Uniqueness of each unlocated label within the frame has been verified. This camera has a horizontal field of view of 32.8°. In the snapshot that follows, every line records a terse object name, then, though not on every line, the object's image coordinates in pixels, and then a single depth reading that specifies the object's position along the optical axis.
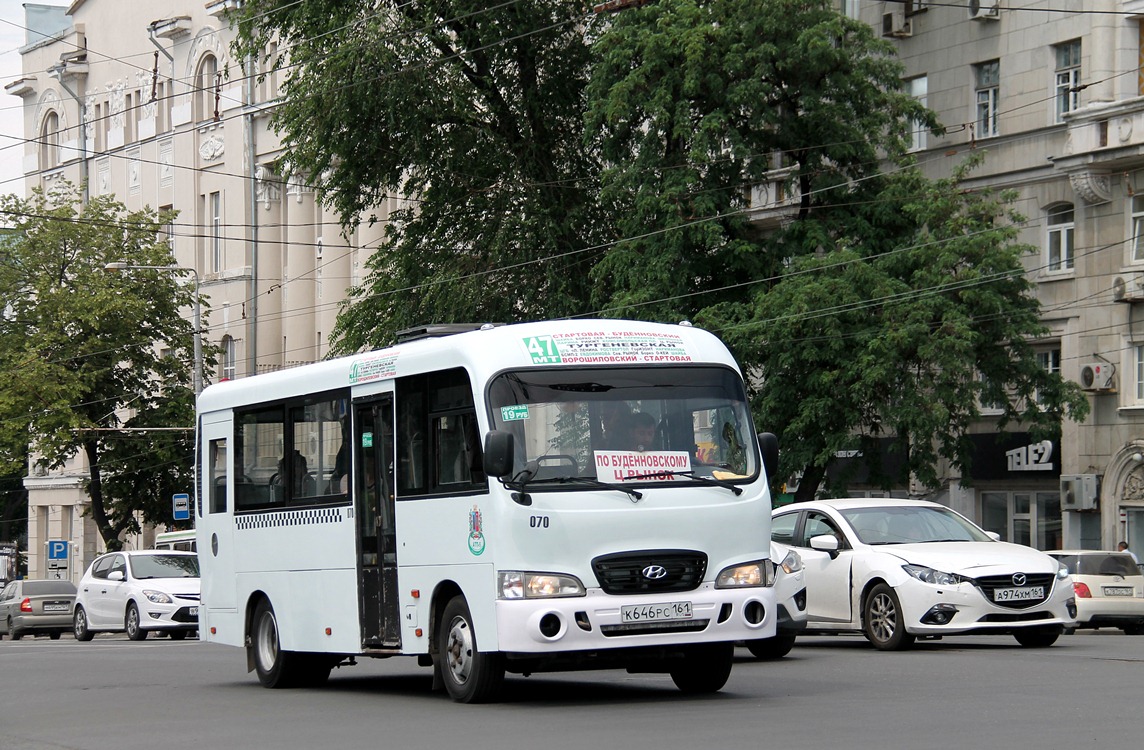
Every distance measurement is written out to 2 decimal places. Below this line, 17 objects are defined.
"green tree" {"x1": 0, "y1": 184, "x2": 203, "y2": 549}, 56.75
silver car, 42.88
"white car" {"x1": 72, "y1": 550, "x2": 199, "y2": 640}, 35.22
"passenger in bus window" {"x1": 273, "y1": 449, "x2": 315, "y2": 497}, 16.72
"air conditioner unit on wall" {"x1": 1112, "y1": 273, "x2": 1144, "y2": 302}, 36.16
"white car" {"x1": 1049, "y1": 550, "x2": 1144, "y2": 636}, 29.61
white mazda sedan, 19.20
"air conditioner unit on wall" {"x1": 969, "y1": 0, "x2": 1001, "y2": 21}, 39.66
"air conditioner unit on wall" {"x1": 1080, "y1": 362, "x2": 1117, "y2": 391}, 36.81
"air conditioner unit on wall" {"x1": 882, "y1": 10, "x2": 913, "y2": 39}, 41.62
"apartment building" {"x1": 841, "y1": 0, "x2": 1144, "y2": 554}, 36.59
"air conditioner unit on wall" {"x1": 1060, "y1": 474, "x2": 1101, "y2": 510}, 37.00
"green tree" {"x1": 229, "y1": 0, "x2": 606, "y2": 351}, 37.69
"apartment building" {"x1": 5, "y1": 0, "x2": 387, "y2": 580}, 65.44
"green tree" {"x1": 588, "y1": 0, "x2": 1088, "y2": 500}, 32.00
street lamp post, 55.00
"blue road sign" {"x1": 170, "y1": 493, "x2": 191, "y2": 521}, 55.97
